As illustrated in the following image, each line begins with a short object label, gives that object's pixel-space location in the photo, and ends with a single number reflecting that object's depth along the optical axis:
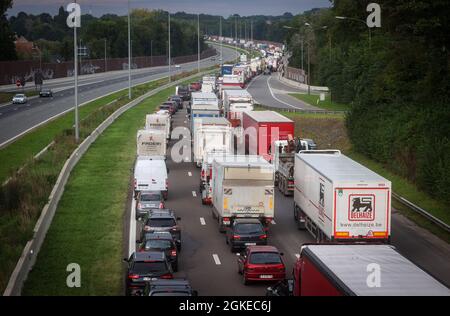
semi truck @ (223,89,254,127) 72.94
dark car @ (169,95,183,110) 100.88
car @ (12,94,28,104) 109.74
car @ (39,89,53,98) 121.56
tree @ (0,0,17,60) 145.00
